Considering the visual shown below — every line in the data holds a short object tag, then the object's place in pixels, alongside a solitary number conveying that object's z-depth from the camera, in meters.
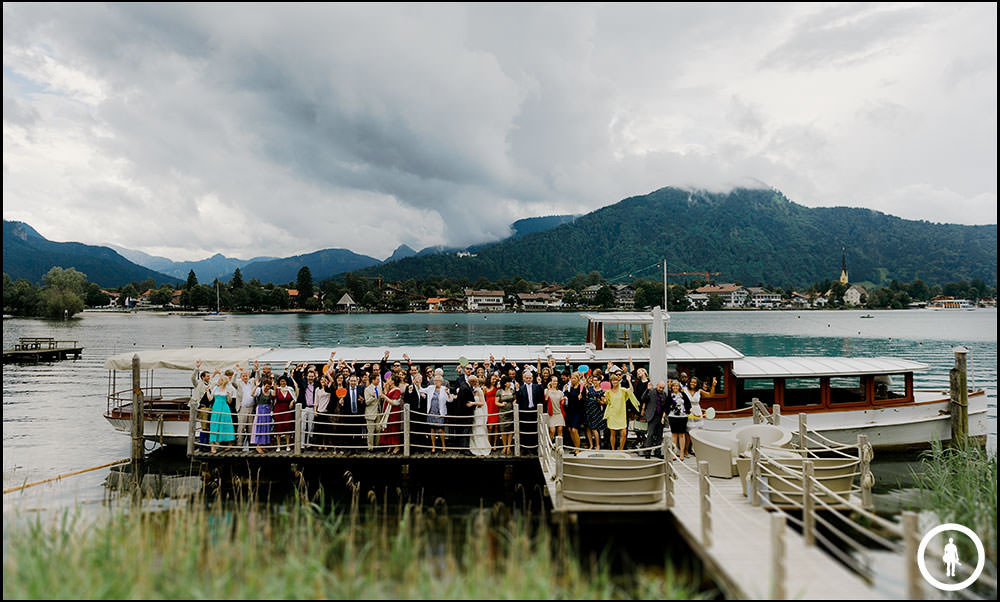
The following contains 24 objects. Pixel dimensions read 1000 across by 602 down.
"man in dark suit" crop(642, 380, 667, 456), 12.39
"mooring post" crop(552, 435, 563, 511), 10.01
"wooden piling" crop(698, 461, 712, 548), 8.25
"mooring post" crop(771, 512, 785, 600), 6.26
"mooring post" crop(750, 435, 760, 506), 9.79
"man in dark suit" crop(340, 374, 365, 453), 12.91
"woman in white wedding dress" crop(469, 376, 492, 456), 12.52
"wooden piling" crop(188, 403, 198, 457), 13.33
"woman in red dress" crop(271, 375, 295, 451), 13.49
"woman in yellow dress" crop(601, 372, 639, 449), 12.49
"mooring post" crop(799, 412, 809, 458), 12.80
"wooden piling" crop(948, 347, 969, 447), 17.08
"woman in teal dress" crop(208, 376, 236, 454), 13.47
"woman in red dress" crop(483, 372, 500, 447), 12.84
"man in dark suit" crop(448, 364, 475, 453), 12.67
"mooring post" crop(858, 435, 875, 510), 10.06
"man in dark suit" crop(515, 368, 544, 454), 12.62
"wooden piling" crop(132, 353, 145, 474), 15.70
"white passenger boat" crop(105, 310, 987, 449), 16.27
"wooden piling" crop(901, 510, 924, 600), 5.66
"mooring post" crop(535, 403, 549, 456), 11.87
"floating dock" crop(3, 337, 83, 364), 46.96
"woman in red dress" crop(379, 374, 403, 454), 12.88
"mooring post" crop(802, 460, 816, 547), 8.02
